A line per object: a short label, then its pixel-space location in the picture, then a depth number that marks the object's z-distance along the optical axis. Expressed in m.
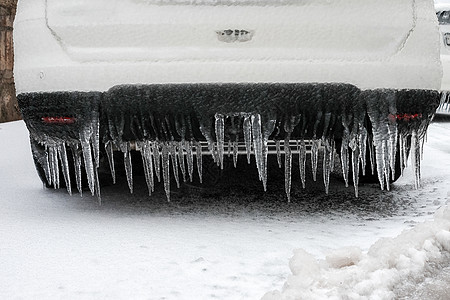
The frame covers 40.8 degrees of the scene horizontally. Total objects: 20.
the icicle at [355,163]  2.92
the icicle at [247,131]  2.60
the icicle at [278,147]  2.81
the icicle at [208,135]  2.61
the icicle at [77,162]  2.89
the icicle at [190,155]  2.85
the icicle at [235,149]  2.89
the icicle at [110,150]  2.88
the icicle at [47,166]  3.08
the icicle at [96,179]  2.99
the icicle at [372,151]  2.72
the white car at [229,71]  2.56
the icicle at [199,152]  2.87
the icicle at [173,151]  2.84
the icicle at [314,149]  2.86
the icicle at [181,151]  2.85
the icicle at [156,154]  2.84
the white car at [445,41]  8.05
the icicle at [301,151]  2.89
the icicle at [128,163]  2.90
